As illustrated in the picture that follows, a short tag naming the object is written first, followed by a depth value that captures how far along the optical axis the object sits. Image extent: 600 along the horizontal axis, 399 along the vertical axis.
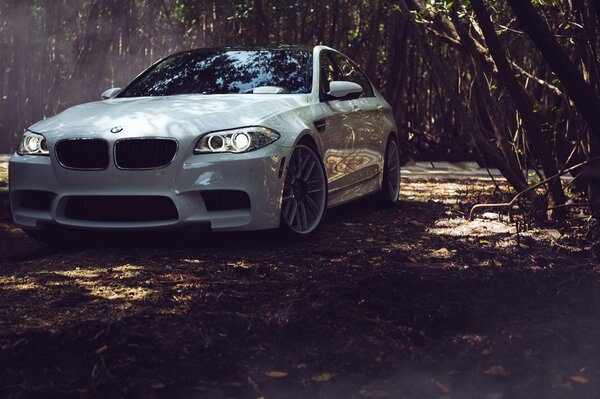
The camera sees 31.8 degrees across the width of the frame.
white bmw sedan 6.50
